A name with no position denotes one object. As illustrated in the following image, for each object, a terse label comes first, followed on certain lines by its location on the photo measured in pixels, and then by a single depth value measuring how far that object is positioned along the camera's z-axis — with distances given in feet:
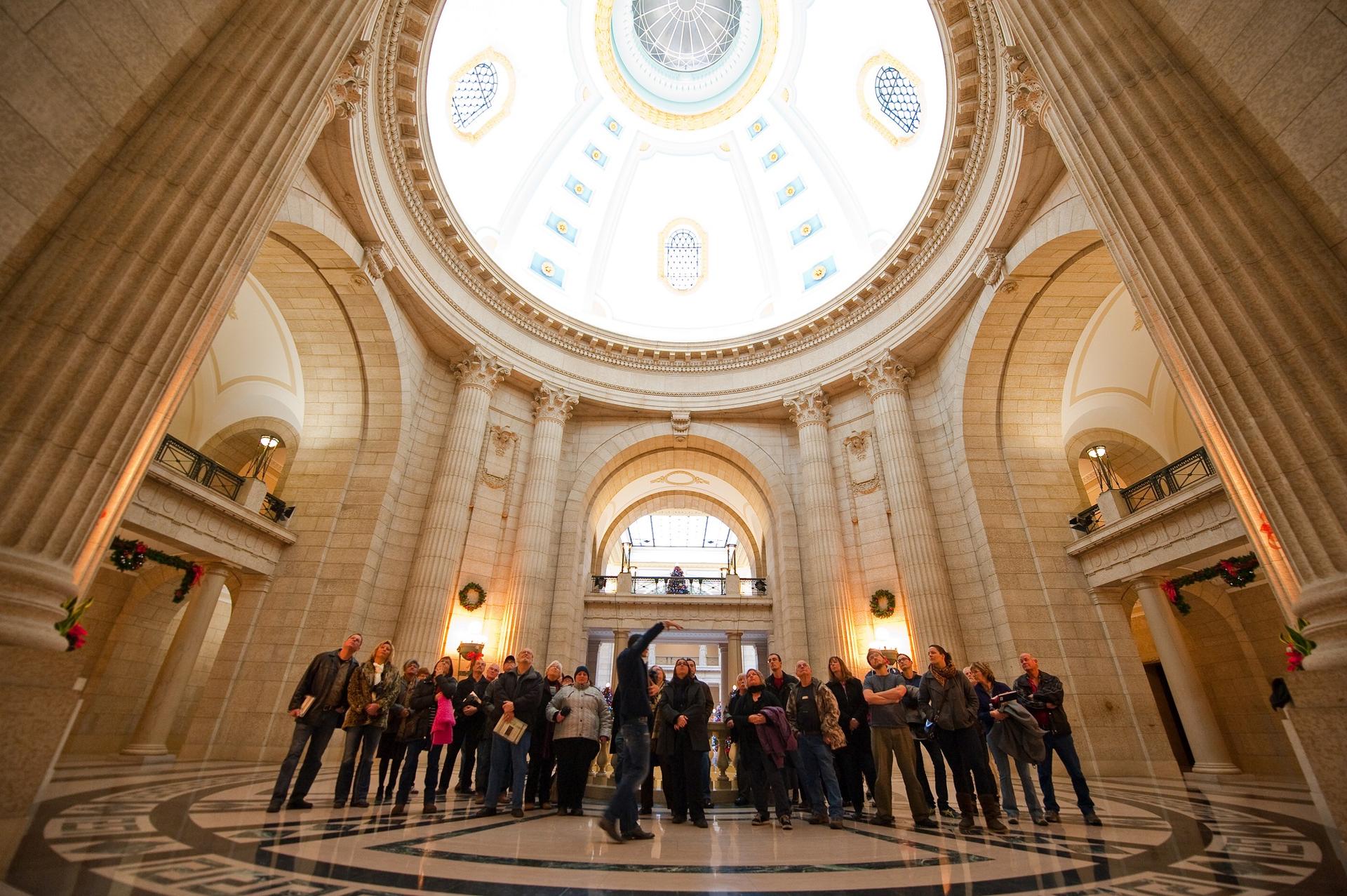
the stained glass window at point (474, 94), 49.52
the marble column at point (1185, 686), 30.76
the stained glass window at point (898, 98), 50.01
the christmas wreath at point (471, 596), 42.37
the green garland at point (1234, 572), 30.81
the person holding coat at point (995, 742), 16.49
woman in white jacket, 17.03
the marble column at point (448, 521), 39.19
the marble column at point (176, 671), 32.22
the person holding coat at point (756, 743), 16.88
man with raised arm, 13.03
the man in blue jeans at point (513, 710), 16.63
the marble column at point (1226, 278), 11.24
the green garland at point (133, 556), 32.01
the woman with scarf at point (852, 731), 18.70
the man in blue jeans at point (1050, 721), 16.07
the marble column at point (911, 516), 39.78
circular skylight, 65.10
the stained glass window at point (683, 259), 66.69
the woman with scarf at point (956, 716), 15.93
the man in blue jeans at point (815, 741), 16.62
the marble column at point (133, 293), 9.86
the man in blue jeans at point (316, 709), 15.75
